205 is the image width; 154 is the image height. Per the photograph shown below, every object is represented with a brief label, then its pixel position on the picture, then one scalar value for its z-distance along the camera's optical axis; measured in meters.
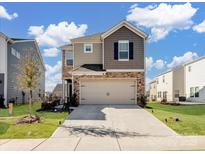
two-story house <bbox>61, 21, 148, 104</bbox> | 13.85
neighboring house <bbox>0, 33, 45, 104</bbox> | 14.75
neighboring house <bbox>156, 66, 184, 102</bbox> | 23.23
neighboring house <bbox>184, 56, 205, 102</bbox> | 19.77
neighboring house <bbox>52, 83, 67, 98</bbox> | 27.13
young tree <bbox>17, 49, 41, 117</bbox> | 8.99
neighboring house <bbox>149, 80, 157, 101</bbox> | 29.94
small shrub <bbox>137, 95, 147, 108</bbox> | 13.61
